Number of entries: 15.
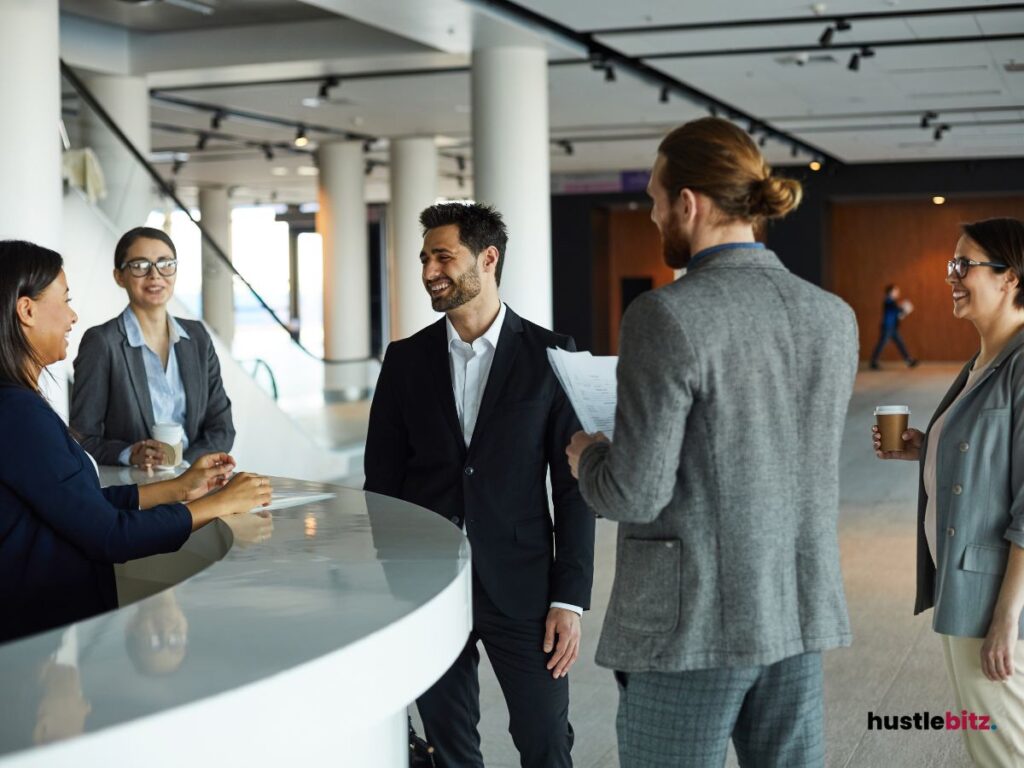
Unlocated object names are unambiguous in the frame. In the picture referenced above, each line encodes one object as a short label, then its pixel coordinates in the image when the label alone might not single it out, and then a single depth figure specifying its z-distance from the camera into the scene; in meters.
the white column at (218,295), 11.20
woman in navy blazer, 2.29
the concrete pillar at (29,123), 7.53
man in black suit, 2.99
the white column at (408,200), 19.55
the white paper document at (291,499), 2.92
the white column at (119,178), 10.43
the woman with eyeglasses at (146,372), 4.26
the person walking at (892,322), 26.50
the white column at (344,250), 20.67
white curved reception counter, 1.47
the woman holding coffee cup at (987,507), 2.85
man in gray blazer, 2.03
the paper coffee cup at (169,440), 3.71
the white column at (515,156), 11.70
